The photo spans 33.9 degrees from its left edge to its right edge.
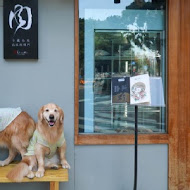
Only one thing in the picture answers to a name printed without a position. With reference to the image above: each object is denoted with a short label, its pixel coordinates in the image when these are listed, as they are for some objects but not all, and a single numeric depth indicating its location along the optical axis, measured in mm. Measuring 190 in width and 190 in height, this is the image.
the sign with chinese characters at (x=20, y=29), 3188
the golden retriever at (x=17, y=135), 3000
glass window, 3414
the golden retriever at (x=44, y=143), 2771
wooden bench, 2696
